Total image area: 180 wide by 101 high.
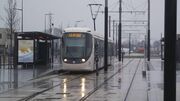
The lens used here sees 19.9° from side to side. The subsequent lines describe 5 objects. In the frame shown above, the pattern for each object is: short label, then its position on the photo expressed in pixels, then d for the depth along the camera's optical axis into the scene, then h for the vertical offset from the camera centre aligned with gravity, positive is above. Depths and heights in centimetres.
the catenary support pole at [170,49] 1236 -6
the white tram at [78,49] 3688 -18
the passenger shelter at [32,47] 4143 -4
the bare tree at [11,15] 6538 +406
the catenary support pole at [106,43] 4184 +29
